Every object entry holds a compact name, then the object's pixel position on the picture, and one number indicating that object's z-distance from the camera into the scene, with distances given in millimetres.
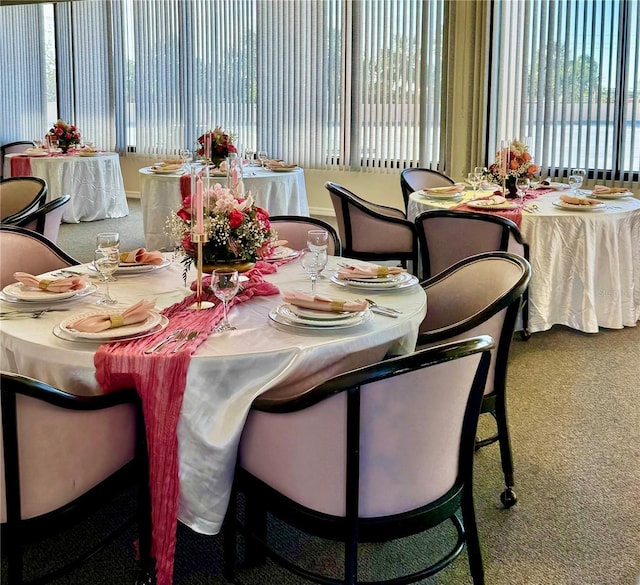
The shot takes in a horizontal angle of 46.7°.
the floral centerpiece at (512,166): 4926
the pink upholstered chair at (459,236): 3932
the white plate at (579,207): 4594
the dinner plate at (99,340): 1999
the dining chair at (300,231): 3648
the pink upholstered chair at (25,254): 2996
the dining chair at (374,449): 1724
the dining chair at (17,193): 4988
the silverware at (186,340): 1973
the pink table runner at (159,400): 1926
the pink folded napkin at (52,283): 2416
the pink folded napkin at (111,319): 2043
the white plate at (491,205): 4579
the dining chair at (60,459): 1714
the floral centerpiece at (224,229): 2371
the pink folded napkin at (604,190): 5219
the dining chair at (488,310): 2391
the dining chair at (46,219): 4047
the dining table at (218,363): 1964
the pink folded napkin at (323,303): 2197
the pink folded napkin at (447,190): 5176
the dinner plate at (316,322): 2115
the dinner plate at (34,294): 2344
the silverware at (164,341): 1964
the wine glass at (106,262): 2352
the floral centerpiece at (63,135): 8289
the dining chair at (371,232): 4969
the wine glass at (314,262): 2402
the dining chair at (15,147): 9477
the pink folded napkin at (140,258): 2857
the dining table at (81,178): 8312
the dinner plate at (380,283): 2570
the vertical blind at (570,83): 6855
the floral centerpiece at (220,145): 5898
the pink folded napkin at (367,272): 2656
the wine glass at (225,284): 2109
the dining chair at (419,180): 6016
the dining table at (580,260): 4527
